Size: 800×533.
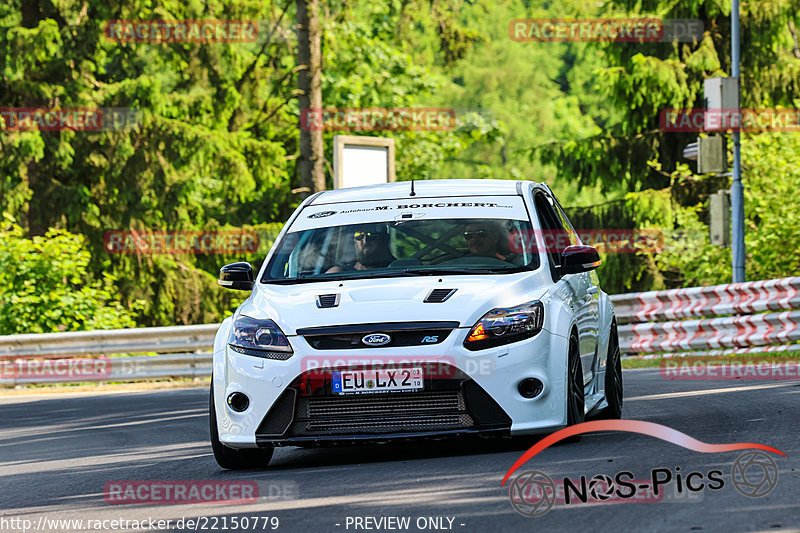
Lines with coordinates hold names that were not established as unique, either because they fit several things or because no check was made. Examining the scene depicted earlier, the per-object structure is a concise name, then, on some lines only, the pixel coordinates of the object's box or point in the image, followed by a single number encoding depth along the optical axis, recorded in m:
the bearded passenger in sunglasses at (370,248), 18.55
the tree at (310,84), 55.37
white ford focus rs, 16.14
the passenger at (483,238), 18.53
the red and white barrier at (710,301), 40.00
